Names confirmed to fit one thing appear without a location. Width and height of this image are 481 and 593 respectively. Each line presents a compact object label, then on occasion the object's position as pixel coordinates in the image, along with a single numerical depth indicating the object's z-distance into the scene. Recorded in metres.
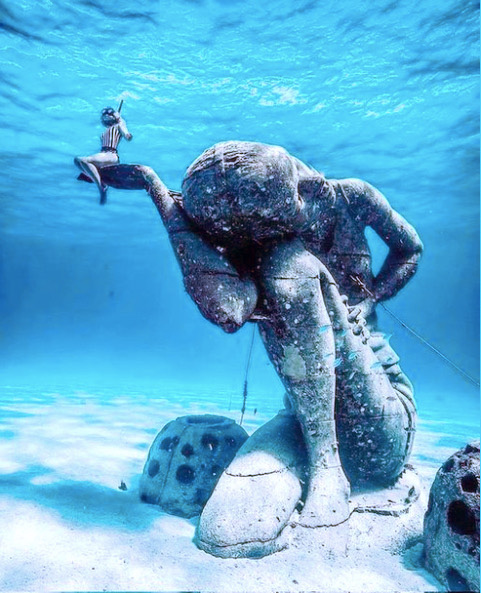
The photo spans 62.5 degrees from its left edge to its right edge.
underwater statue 2.98
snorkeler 3.39
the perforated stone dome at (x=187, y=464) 4.18
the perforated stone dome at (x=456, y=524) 2.64
